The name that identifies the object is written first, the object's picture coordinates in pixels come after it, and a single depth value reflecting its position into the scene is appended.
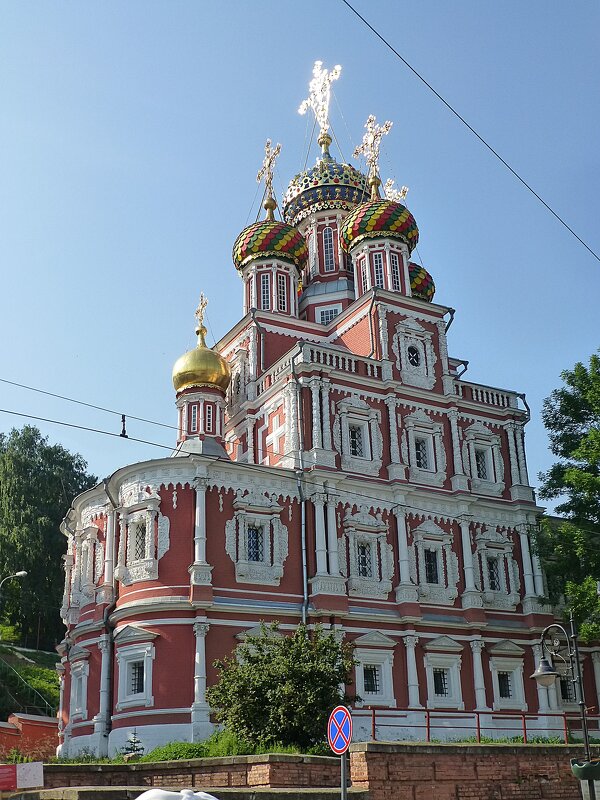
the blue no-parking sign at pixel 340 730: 11.70
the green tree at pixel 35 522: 44.75
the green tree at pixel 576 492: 25.61
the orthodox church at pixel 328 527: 24.92
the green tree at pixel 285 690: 18.12
